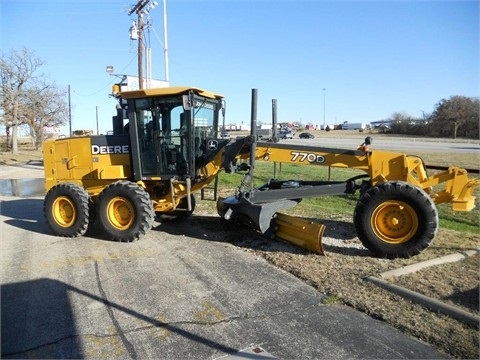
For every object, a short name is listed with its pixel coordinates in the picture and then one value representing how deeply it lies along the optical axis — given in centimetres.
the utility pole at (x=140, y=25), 2166
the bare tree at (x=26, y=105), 3478
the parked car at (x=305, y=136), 6145
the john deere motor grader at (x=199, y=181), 597
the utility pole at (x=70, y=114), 4219
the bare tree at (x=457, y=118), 5394
